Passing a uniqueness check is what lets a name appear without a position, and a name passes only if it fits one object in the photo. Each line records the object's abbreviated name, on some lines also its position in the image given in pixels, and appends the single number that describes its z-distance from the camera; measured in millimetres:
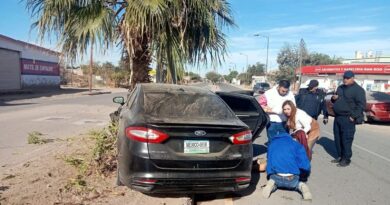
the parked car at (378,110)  16422
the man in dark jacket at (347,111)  7496
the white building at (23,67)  33031
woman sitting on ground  6541
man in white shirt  7109
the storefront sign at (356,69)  41969
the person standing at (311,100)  8266
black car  4555
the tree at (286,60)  88231
